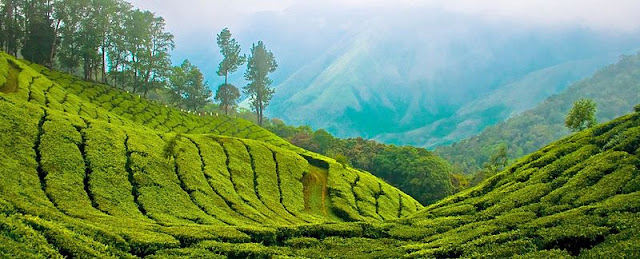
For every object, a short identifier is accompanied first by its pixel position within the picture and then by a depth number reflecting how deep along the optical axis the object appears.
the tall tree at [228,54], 108.97
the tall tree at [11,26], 84.38
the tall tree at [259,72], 112.44
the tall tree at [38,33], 85.81
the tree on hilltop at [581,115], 64.38
